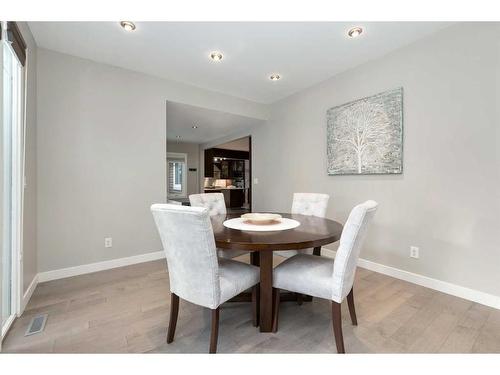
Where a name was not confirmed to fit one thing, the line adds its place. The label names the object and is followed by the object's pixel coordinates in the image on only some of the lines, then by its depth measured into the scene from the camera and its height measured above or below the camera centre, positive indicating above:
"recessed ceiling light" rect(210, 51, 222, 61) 2.56 +1.49
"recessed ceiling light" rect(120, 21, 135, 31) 2.08 +1.48
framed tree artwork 2.48 +0.61
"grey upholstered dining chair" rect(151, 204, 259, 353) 1.20 -0.43
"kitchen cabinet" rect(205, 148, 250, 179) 7.54 +0.84
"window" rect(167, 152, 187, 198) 7.44 +0.42
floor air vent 1.57 -1.00
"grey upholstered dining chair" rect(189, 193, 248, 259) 2.47 -0.17
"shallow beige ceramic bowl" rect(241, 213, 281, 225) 1.84 -0.26
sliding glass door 1.71 +0.08
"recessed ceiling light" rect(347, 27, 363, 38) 2.15 +1.49
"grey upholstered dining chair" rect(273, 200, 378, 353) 1.31 -0.57
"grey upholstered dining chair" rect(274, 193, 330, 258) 2.46 -0.20
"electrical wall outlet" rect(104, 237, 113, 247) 2.76 -0.68
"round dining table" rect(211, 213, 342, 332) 1.31 -0.32
